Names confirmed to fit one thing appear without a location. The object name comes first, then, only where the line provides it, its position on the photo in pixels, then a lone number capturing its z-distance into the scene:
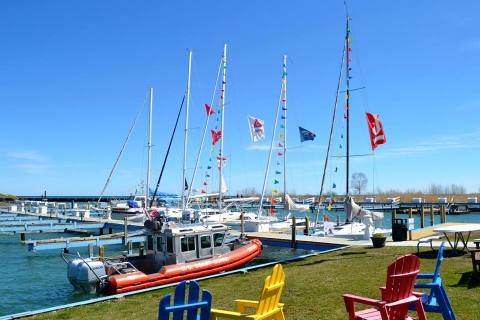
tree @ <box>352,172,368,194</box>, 43.23
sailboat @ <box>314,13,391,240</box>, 24.69
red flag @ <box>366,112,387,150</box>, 24.43
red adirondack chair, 5.45
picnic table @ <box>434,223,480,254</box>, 13.19
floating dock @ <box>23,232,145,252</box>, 25.71
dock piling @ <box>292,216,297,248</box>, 23.13
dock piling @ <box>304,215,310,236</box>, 27.77
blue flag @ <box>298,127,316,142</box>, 33.97
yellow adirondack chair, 5.65
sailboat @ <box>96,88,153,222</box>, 43.61
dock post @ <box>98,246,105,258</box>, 20.73
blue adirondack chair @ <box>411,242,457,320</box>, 6.09
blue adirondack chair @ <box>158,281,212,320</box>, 4.96
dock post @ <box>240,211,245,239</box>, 24.02
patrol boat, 15.43
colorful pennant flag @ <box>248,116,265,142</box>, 34.22
